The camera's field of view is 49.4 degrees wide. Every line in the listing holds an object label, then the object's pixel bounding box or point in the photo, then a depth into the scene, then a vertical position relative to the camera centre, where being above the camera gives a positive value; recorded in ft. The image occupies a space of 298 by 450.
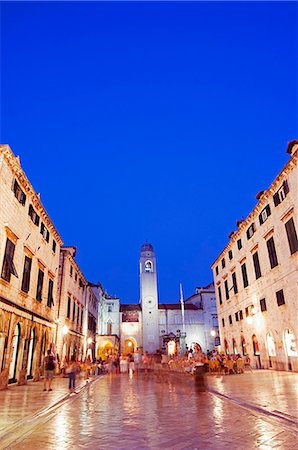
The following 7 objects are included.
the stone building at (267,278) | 62.69 +16.53
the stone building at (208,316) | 185.57 +20.00
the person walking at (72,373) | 48.73 -2.07
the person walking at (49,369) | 46.65 -1.34
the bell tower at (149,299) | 185.37 +31.45
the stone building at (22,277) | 49.24 +14.22
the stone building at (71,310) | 86.66 +14.01
